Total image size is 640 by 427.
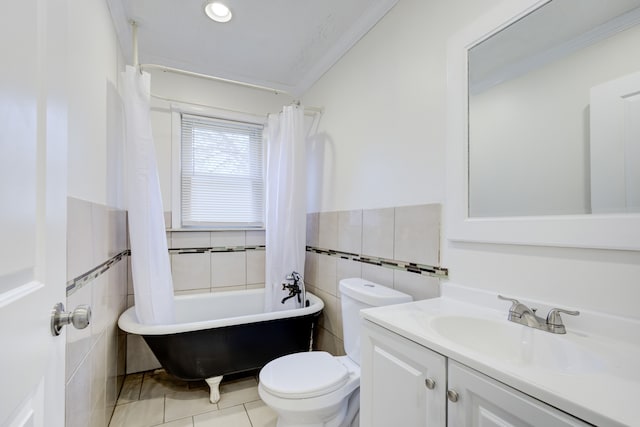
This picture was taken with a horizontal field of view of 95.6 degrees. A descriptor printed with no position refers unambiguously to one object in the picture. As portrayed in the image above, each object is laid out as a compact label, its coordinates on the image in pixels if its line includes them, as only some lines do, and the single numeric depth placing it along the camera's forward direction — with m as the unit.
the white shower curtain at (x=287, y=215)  2.35
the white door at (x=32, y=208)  0.45
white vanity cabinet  0.66
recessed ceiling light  1.76
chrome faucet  0.92
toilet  1.33
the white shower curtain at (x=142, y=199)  1.83
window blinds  2.53
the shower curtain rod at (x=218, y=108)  2.40
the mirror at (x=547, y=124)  0.88
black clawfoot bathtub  1.77
